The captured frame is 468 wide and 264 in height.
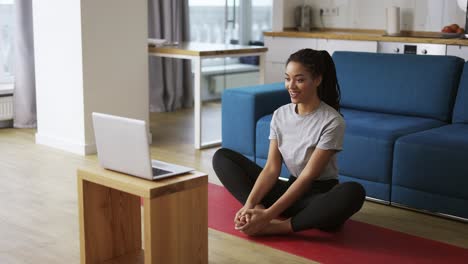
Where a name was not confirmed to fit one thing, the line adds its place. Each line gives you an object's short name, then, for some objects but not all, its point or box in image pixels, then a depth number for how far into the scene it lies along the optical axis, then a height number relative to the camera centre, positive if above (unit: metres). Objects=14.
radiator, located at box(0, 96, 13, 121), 5.41 -0.63
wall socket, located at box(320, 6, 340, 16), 6.61 +0.14
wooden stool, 2.38 -0.69
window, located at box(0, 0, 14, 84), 5.53 -0.10
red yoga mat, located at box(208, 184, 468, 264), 2.79 -0.91
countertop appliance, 6.66 +0.08
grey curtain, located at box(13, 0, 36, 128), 5.34 -0.34
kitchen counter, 5.35 -0.09
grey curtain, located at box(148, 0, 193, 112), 6.29 -0.37
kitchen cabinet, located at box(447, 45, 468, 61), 5.23 -0.19
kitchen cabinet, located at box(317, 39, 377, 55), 5.76 -0.17
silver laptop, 2.36 -0.42
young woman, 2.93 -0.61
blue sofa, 3.28 -0.53
